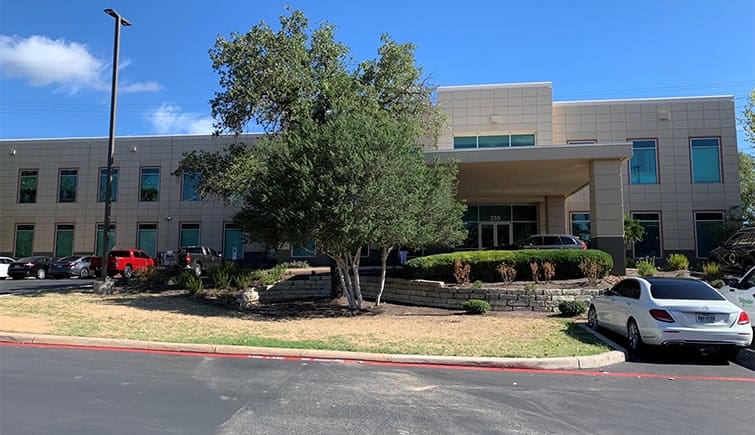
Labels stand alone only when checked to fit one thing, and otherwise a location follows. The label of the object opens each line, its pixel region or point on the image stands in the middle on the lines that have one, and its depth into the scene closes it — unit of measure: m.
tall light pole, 19.05
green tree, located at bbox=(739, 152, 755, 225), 31.34
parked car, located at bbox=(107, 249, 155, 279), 27.31
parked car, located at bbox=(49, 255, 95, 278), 29.39
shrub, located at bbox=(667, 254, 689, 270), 21.12
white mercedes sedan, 9.48
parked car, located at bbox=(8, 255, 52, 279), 28.81
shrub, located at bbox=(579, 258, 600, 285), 16.94
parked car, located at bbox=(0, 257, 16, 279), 28.84
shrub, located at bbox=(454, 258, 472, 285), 17.31
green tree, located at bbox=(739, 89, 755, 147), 21.70
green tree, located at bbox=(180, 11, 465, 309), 14.40
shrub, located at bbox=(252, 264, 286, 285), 20.34
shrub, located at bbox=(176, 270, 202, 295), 19.11
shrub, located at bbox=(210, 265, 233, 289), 19.89
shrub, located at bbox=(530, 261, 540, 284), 17.03
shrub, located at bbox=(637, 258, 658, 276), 18.84
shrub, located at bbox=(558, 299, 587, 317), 14.52
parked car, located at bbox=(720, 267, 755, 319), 11.07
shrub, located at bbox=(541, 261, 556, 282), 17.09
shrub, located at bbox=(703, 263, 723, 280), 18.30
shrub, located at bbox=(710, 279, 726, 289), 16.02
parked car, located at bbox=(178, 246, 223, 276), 27.20
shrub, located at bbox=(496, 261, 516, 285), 17.12
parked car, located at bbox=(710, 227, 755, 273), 19.14
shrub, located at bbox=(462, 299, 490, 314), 15.17
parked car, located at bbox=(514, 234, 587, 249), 21.59
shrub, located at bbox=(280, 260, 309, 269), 26.07
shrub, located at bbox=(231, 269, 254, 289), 19.94
